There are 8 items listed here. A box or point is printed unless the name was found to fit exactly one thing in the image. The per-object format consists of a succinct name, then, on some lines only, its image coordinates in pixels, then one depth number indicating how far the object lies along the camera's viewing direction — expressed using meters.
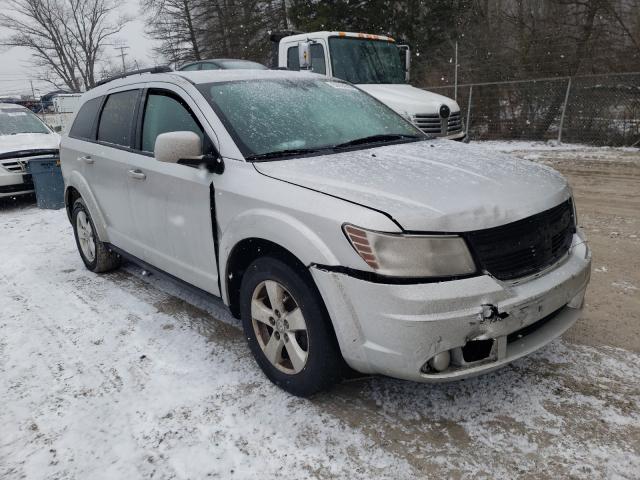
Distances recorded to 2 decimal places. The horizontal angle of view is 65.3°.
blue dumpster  8.36
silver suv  2.20
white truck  8.53
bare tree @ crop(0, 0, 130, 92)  34.00
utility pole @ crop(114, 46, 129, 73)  55.11
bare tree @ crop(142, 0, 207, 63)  32.09
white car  8.48
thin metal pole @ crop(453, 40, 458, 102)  14.36
